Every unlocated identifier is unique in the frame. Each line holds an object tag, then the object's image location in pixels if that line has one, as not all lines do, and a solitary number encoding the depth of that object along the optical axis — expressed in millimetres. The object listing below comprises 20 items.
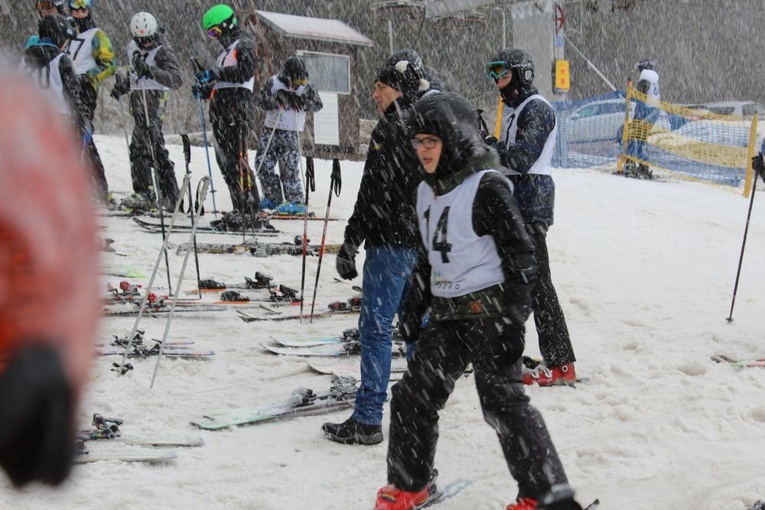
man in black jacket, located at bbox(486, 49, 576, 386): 11281
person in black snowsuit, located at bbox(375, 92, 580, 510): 7359
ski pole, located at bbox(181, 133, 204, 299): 15805
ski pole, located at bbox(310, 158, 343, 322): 14135
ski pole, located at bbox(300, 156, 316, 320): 15516
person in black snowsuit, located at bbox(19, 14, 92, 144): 19627
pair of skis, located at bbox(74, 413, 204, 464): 9008
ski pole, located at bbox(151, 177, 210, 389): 11289
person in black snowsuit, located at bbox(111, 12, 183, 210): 21531
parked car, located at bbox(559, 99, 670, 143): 36781
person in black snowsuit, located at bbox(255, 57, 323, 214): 23109
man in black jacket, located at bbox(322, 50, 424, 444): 9773
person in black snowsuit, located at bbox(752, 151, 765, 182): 14141
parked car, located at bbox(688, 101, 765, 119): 61312
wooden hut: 40875
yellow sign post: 37625
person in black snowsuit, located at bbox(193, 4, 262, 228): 20984
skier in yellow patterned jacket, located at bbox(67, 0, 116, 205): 21484
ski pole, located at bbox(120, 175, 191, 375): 11609
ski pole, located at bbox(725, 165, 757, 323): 15648
